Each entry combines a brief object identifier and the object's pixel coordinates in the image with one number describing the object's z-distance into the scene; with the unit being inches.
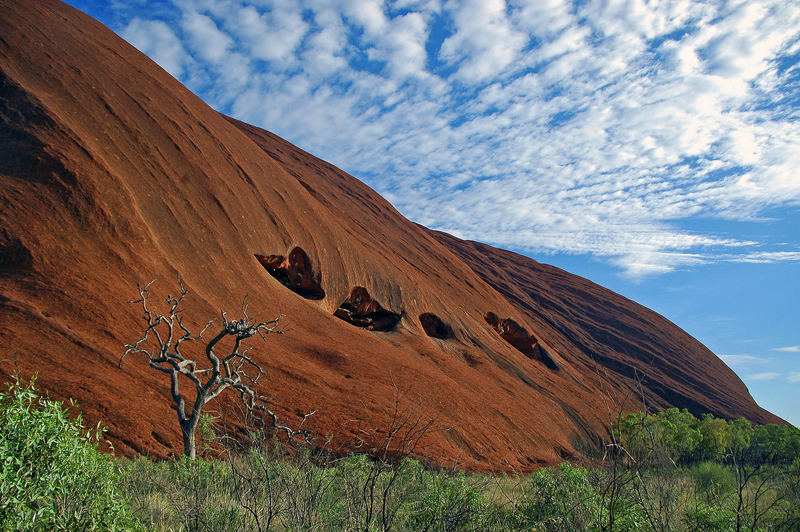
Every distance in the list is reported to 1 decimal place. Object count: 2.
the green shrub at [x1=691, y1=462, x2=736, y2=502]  544.2
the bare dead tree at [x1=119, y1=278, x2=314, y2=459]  399.9
